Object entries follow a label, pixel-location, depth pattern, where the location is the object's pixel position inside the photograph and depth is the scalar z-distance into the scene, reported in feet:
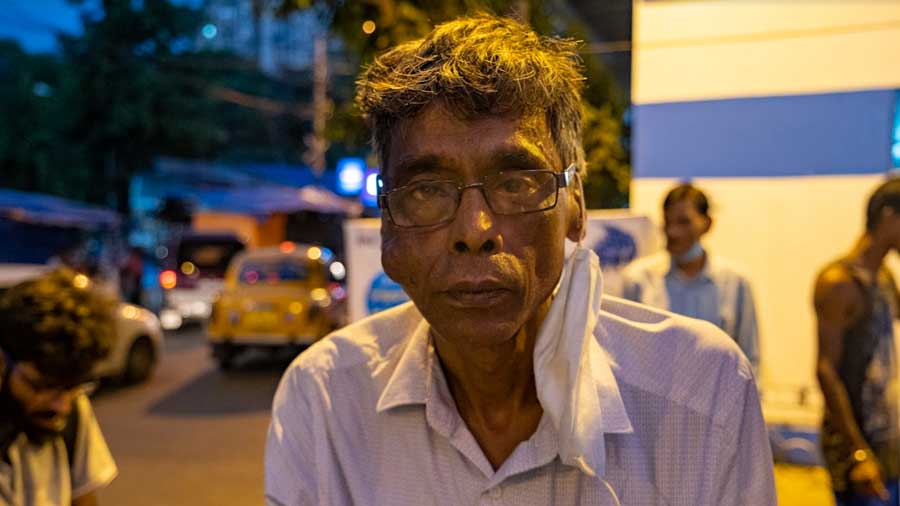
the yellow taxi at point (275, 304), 32.50
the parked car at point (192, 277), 46.91
